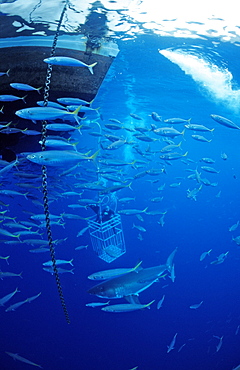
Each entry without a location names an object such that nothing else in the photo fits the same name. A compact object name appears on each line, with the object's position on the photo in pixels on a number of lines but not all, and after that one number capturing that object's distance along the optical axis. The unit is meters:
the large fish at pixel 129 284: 5.32
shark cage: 8.32
